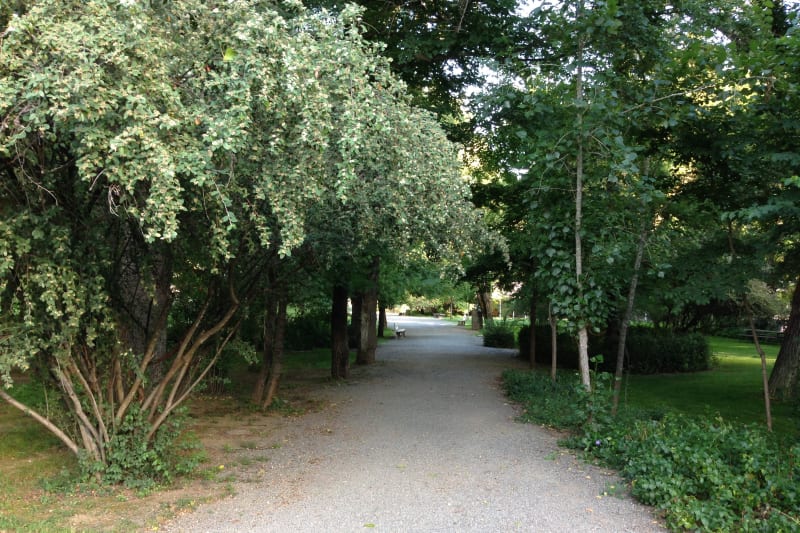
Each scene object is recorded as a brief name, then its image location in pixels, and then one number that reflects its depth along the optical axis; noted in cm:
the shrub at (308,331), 2186
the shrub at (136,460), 530
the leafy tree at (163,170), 358
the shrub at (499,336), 2567
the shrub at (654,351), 1708
